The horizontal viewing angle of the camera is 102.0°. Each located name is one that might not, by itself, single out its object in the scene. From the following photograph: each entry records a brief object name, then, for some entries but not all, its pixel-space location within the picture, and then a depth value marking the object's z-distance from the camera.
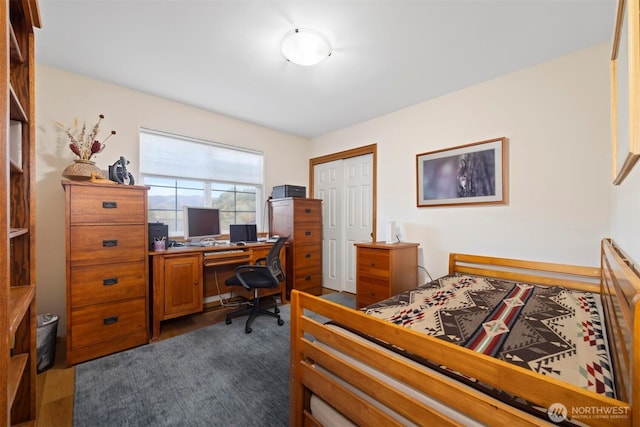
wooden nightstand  2.64
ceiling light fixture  1.83
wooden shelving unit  1.33
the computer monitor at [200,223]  2.89
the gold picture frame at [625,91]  0.74
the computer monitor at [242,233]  3.26
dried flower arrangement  2.26
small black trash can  1.89
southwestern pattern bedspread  0.98
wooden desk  2.41
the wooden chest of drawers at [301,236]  3.51
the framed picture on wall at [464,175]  2.47
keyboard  2.75
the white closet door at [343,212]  3.71
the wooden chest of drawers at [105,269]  1.99
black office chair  2.58
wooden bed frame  0.55
